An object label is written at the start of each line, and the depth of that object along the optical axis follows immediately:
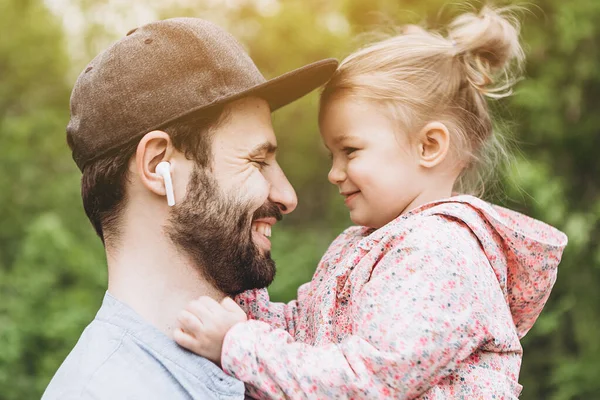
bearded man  0.79
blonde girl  0.72
